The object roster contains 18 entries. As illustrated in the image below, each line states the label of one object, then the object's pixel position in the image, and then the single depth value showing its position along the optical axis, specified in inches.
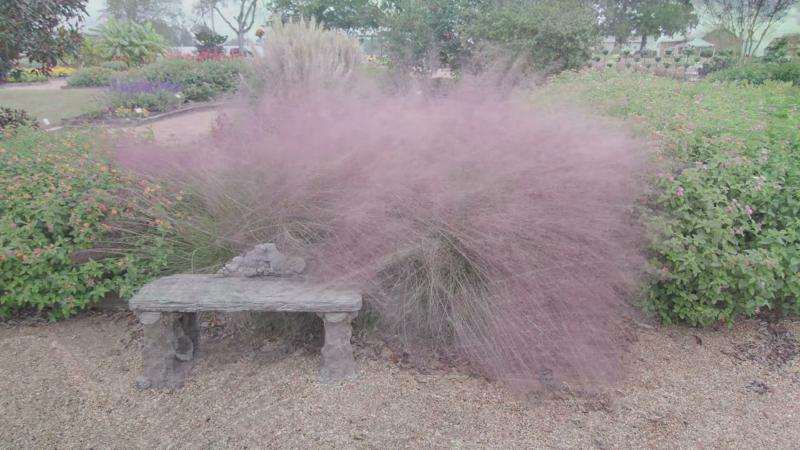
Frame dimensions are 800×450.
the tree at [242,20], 1590.8
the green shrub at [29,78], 596.6
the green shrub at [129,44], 719.7
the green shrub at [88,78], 571.5
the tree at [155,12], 1550.2
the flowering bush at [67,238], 109.6
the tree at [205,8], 1705.2
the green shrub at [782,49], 721.1
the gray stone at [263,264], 99.0
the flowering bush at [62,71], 693.8
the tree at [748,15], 759.7
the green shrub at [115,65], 659.9
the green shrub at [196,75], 494.6
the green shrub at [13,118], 213.9
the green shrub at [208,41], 898.1
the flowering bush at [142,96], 412.8
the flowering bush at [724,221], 107.1
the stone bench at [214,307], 90.3
